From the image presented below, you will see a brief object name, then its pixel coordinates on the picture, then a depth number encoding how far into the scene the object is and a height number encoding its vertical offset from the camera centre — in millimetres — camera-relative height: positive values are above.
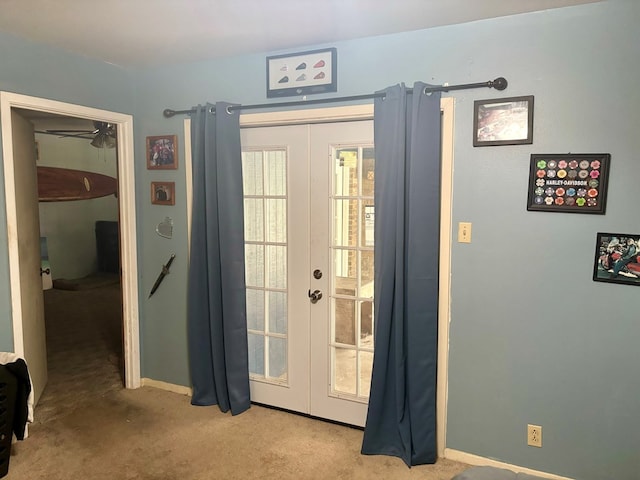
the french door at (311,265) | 2740 -400
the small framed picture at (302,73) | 2672 +780
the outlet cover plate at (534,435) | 2367 -1210
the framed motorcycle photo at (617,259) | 2107 -258
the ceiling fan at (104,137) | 4031 +606
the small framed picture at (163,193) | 3234 +64
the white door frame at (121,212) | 2562 -66
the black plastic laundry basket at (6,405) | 2232 -1008
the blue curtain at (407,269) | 2420 -365
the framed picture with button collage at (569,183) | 2131 +101
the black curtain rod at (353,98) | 2288 +603
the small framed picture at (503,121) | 2258 +414
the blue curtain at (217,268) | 2928 -437
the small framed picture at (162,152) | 3184 +352
